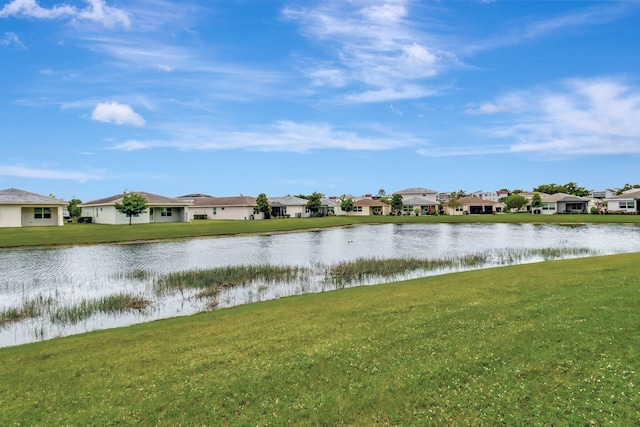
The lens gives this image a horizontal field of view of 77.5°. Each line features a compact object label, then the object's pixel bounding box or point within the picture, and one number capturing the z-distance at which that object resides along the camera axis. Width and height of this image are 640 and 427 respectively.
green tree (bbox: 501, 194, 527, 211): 111.50
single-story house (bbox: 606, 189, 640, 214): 85.51
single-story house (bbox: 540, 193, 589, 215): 97.88
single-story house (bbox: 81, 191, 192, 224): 69.09
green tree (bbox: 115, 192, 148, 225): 64.94
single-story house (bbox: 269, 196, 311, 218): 101.50
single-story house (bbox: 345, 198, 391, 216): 115.50
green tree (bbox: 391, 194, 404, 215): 107.44
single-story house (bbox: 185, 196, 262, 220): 89.62
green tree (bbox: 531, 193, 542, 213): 102.50
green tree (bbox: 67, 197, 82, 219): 84.56
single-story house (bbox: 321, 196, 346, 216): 118.56
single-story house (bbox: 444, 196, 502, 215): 107.31
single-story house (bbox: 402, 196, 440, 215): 111.25
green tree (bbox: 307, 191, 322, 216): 102.81
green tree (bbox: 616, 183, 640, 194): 135.38
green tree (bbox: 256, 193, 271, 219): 88.38
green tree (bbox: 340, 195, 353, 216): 113.00
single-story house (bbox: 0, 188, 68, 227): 55.81
